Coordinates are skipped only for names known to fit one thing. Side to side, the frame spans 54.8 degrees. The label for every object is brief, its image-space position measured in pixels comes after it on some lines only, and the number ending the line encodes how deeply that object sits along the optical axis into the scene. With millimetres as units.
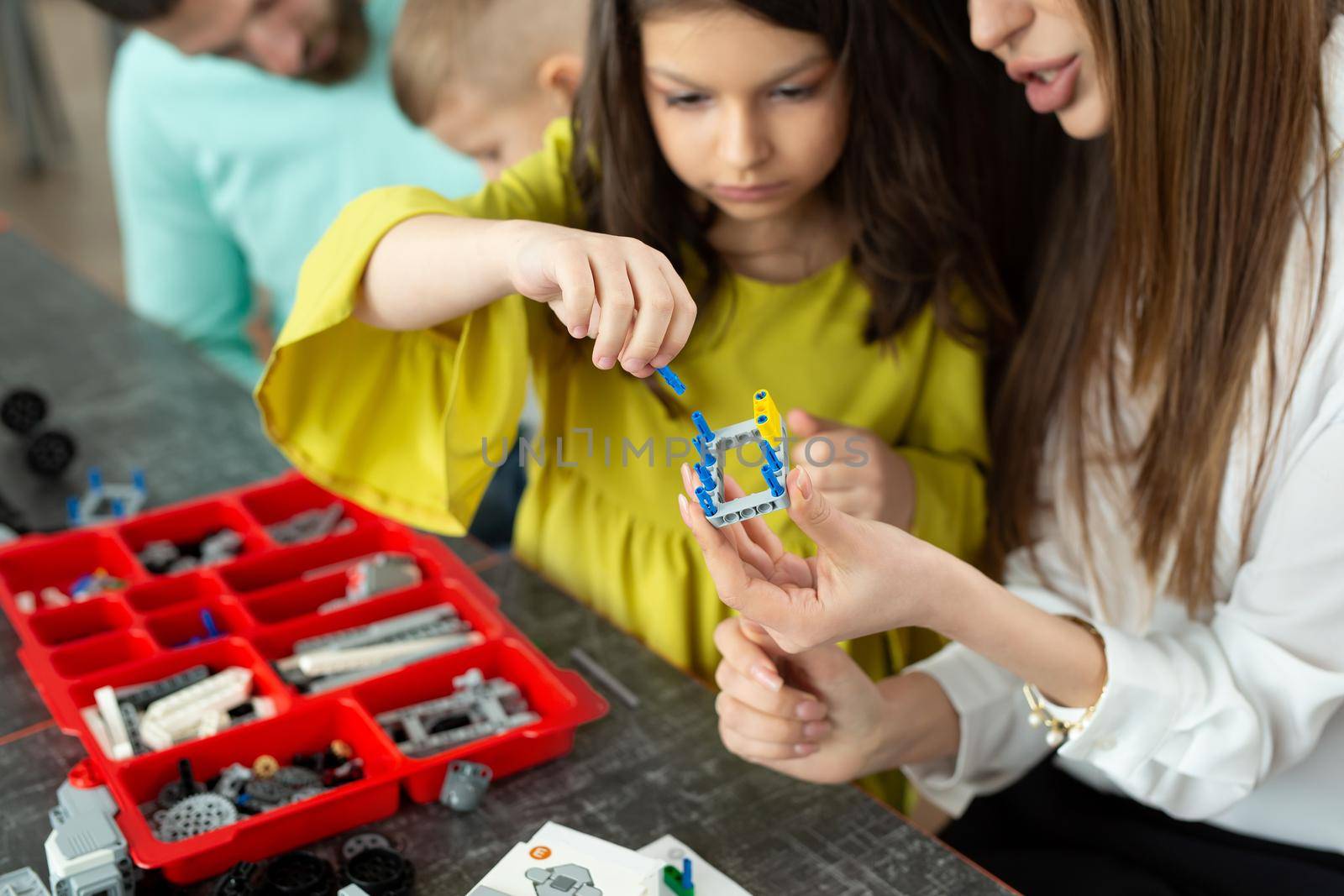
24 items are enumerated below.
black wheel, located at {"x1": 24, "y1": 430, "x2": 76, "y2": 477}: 1218
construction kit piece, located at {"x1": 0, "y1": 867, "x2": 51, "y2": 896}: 727
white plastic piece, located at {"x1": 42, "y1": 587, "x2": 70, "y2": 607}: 999
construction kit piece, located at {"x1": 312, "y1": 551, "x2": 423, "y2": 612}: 991
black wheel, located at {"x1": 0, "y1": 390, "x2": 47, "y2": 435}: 1281
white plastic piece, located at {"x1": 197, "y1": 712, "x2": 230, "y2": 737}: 852
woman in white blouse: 814
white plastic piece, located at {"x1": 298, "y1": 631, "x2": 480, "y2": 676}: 906
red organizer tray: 786
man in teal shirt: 1679
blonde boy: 1406
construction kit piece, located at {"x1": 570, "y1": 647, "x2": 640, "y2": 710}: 930
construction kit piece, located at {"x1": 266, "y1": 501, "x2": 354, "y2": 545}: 1095
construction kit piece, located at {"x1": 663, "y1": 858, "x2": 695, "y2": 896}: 750
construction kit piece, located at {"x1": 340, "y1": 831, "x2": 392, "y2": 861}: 780
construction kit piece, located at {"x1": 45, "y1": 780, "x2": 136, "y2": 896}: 710
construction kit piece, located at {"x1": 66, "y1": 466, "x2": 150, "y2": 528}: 1157
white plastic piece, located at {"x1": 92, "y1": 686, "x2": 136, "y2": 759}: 832
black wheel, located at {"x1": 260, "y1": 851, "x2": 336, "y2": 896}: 738
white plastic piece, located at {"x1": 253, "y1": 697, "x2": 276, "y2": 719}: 874
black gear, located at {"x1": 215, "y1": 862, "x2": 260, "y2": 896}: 739
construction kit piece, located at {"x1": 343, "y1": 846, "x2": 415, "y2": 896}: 745
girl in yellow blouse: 840
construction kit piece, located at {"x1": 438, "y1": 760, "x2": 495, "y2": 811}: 805
